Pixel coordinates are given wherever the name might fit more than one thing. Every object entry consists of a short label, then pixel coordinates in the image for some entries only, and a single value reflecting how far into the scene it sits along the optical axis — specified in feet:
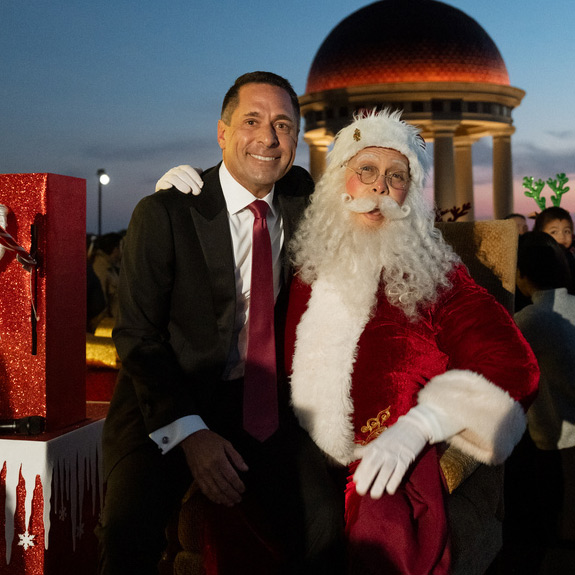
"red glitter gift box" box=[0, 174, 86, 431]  9.62
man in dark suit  8.07
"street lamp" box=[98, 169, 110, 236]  67.72
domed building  89.81
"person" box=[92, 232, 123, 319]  28.63
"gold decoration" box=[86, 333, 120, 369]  18.51
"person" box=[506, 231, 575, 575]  13.57
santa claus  7.61
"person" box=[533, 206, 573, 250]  20.02
